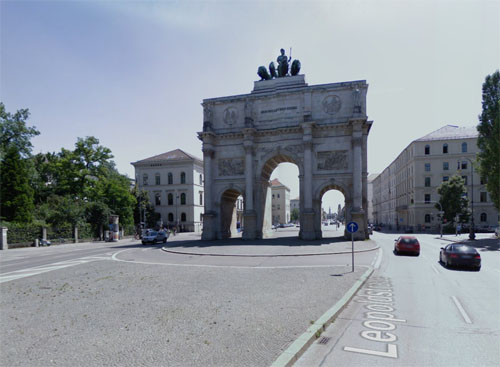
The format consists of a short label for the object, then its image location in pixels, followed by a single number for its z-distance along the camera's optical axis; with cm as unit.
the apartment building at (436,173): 5788
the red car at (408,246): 2041
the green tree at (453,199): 5012
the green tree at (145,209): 6130
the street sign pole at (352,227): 1440
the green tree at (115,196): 4894
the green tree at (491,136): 3385
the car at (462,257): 1456
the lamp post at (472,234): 3350
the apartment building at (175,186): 6675
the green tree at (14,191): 3628
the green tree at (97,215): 4450
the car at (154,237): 3349
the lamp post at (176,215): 6470
